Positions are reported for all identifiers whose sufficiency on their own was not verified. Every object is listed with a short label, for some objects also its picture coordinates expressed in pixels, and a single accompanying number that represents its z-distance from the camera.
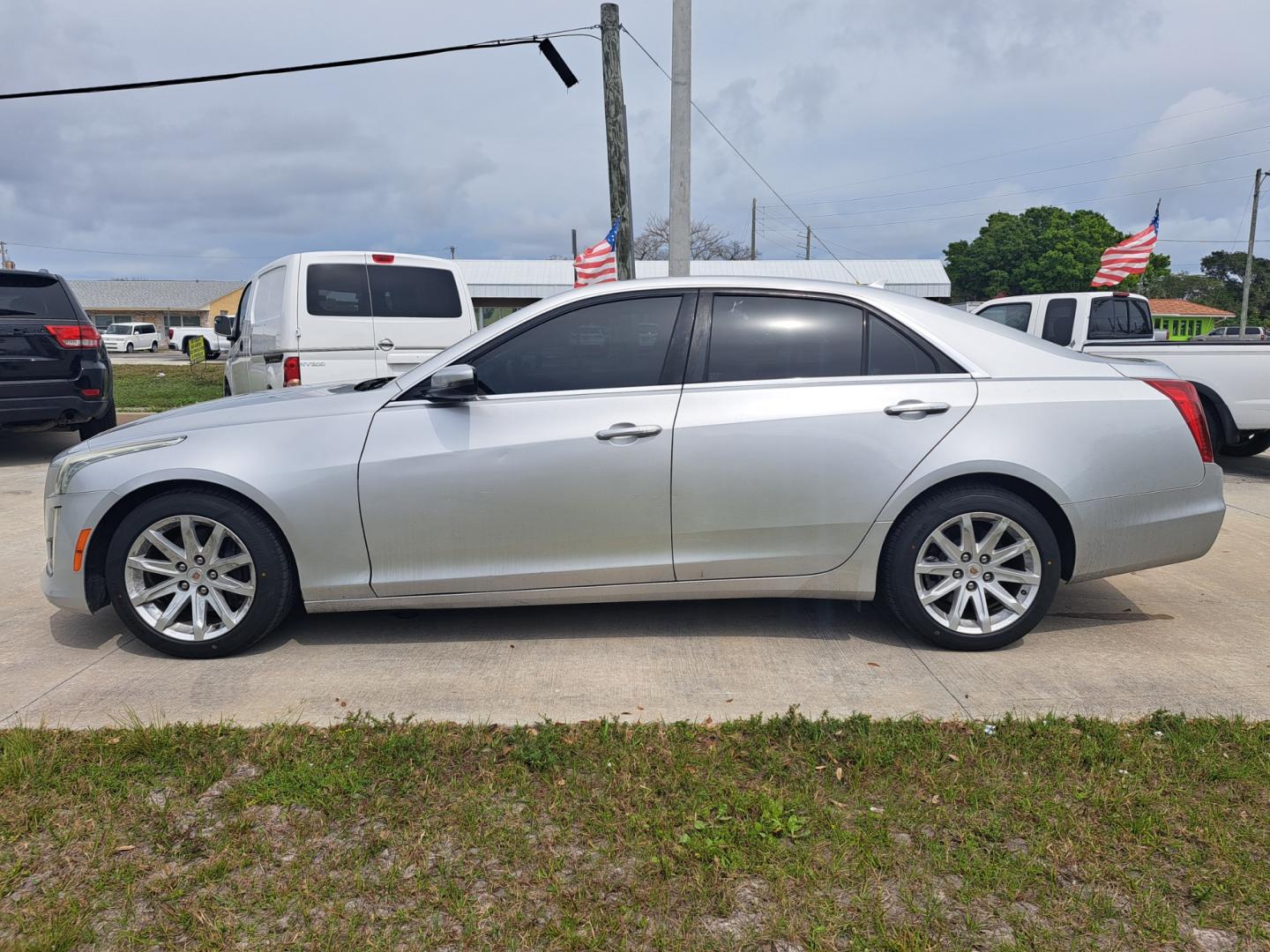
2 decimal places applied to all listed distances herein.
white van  8.02
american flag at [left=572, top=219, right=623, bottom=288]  15.53
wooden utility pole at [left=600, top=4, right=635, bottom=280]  12.31
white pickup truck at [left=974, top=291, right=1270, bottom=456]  8.23
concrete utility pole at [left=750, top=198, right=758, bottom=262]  57.20
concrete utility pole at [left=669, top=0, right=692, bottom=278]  9.62
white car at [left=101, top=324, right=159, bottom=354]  52.00
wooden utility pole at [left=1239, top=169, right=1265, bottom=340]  44.72
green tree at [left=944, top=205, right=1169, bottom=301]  73.19
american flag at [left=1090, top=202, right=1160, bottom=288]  15.73
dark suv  8.85
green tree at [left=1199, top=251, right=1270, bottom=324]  77.50
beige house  73.38
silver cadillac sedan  4.04
